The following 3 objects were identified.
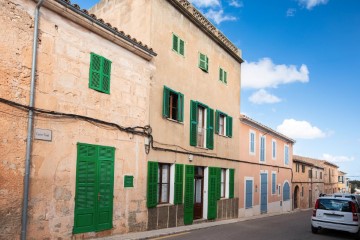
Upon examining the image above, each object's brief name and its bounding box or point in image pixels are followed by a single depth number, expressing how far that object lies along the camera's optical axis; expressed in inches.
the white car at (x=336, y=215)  510.0
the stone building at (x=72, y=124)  313.9
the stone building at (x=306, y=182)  1435.5
